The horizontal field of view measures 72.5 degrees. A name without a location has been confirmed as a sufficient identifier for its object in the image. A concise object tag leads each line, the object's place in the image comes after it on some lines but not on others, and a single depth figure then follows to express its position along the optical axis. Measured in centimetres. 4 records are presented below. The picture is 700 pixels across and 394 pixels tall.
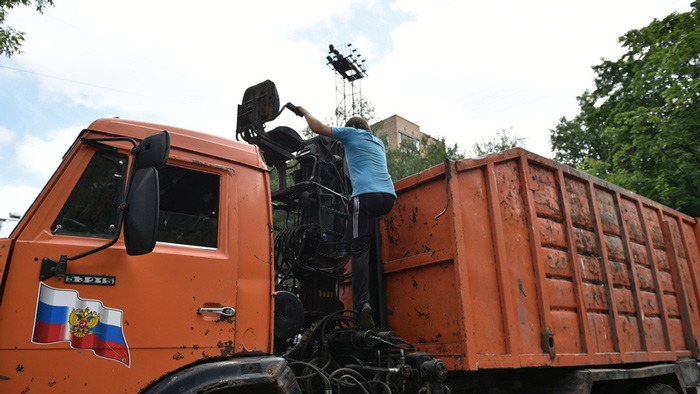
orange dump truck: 219
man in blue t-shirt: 367
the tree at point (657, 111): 1189
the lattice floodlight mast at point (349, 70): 2264
